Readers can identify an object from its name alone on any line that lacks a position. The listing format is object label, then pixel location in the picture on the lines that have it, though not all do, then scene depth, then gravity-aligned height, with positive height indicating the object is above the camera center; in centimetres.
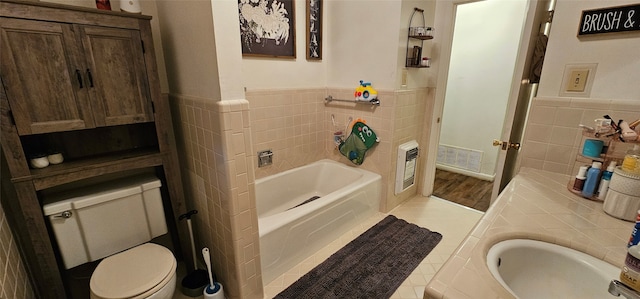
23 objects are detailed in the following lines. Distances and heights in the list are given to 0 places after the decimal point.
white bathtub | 168 -100
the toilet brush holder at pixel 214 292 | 146 -118
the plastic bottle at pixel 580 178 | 121 -44
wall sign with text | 121 +30
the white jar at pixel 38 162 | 122 -38
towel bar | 224 -17
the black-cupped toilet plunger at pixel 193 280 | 159 -124
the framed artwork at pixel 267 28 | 192 +42
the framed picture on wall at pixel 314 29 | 226 +47
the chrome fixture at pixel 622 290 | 61 -49
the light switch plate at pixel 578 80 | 136 +2
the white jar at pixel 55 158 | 129 -38
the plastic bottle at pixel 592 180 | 117 -43
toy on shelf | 223 -8
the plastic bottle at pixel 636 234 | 77 -45
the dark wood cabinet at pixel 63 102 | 107 -10
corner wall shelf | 210 +33
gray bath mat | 162 -127
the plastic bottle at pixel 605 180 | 113 -42
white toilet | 118 -81
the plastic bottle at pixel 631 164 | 99 -31
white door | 155 +12
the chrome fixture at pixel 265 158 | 223 -65
